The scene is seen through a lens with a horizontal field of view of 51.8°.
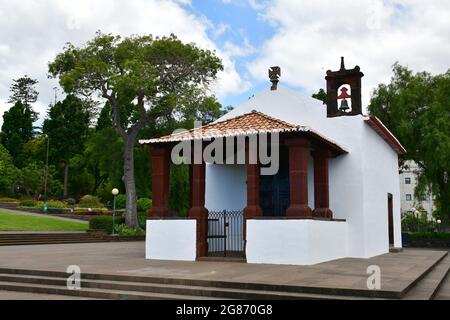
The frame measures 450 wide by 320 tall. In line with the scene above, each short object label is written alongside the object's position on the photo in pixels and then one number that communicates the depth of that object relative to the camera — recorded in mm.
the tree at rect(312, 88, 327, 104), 30459
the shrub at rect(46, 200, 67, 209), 44625
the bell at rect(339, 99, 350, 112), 15609
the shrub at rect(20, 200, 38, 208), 45000
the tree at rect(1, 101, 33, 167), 59812
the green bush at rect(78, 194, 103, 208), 48656
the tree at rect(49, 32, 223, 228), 29219
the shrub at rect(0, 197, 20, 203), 47438
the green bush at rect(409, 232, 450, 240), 28594
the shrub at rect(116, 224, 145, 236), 28080
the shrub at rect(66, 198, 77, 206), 51500
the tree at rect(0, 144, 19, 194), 49781
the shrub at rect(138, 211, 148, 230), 33162
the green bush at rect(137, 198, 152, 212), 40456
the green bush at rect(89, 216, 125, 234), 29109
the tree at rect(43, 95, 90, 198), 57156
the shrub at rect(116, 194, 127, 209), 44750
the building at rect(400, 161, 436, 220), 76375
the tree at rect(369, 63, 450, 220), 25875
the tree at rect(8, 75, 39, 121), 80938
